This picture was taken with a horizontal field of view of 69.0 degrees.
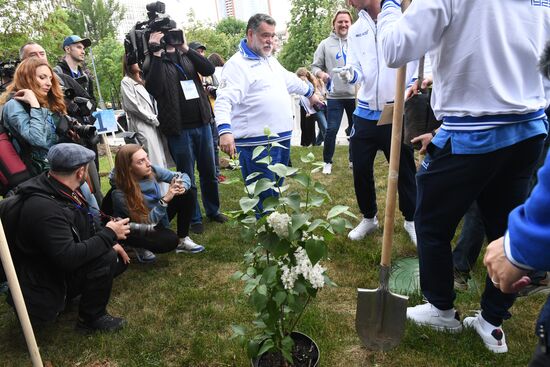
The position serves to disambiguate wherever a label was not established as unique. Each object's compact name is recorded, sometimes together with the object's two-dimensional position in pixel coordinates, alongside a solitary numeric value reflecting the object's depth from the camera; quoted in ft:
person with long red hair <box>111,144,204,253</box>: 10.85
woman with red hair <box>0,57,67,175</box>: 10.30
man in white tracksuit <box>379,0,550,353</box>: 5.47
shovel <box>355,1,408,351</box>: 7.03
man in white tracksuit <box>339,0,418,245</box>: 10.18
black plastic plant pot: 6.26
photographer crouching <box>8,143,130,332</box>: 7.88
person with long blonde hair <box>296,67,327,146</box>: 25.05
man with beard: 10.36
